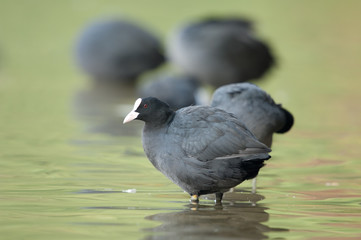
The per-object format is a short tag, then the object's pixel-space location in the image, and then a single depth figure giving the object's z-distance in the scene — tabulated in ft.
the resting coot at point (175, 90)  58.95
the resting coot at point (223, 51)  66.69
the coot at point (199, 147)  31.14
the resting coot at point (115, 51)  78.89
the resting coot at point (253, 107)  37.27
